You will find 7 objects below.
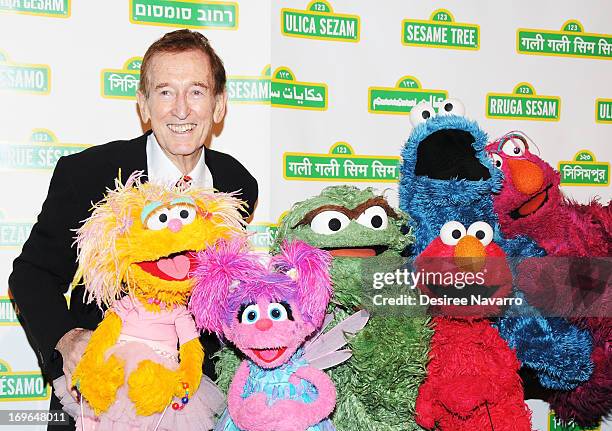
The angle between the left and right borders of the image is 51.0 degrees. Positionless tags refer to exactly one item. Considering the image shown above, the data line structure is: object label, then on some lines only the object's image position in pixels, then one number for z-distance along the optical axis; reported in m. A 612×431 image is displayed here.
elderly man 1.35
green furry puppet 1.26
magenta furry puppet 1.47
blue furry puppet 1.40
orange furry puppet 1.18
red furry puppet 1.34
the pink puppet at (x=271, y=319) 1.16
